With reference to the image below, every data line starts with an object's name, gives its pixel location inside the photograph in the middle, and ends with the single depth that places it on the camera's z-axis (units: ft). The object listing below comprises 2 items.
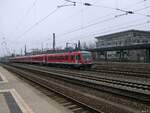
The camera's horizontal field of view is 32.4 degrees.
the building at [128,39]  226.13
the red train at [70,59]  118.83
